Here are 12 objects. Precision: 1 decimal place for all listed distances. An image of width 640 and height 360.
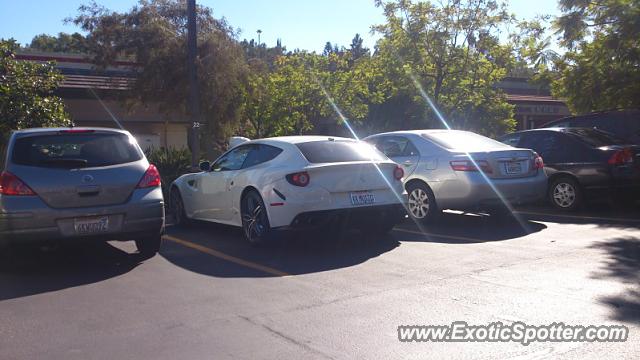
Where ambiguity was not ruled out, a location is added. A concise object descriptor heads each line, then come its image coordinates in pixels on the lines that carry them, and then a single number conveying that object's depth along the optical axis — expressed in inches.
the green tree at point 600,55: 574.9
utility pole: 517.0
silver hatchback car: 262.8
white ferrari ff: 300.7
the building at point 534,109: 1440.7
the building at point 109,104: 804.6
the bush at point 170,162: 564.1
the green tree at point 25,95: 486.9
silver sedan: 365.1
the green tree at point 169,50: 716.0
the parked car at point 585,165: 403.5
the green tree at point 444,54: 901.8
